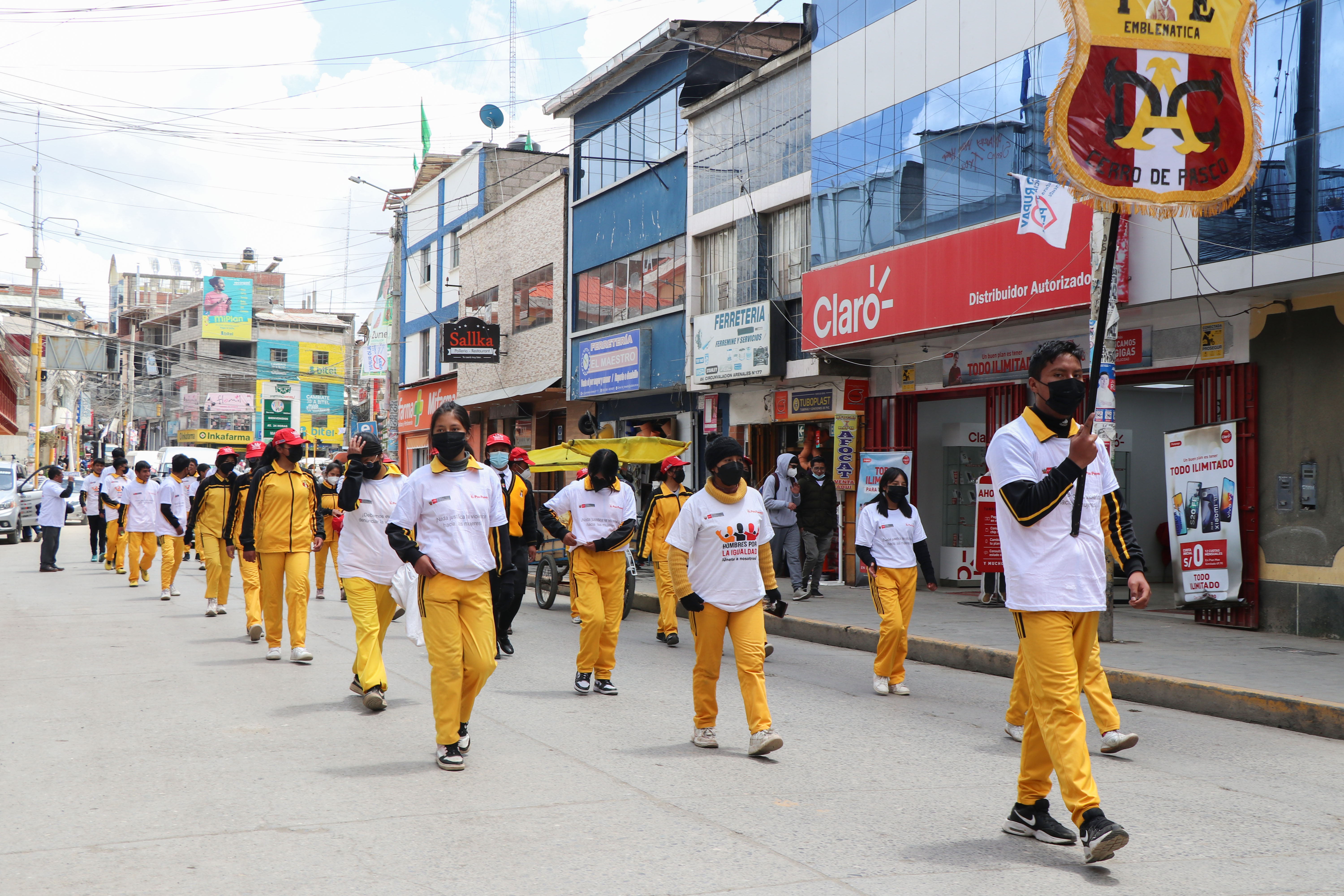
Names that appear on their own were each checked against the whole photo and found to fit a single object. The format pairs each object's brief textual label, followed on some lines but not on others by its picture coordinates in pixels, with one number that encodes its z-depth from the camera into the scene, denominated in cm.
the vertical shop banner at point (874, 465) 1758
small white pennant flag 1380
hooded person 1634
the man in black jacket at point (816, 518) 1667
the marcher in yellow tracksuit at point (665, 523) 1192
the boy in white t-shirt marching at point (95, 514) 2352
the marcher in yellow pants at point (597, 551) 885
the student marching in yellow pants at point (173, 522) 1628
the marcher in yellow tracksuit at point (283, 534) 1047
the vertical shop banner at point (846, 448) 1880
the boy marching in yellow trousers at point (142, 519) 1819
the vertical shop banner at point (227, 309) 8256
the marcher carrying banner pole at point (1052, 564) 471
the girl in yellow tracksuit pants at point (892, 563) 935
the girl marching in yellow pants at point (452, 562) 636
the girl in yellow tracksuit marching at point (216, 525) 1418
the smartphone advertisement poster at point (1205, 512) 1284
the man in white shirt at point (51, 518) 2120
